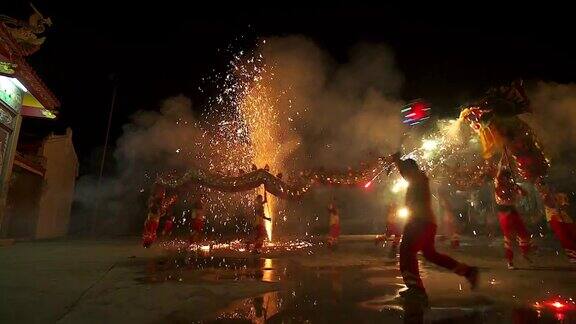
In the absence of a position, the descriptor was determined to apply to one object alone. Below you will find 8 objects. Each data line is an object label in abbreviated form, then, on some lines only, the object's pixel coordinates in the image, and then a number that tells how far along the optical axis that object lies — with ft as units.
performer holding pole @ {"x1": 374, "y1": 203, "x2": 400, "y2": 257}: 37.37
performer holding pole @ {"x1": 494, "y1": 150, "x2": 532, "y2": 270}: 24.49
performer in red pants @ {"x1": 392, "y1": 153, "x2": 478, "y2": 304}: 15.93
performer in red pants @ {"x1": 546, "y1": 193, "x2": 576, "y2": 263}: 24.75
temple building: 24.98
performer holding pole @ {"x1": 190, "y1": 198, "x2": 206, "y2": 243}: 45.32
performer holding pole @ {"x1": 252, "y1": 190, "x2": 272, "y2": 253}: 36.13
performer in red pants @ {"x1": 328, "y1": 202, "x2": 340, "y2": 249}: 39.99
